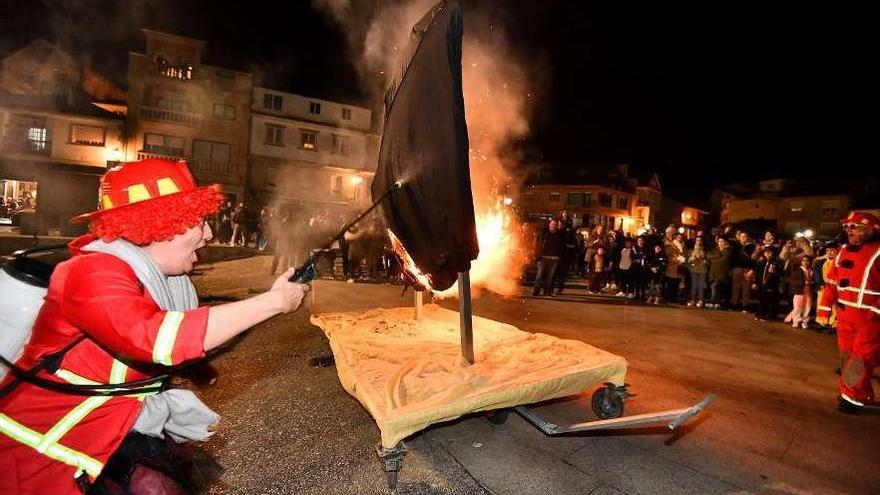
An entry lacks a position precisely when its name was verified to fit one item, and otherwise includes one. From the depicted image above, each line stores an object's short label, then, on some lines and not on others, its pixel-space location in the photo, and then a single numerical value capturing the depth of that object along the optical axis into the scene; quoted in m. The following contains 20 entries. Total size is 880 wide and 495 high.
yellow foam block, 3.09
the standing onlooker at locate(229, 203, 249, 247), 20.73
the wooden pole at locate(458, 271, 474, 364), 3.87
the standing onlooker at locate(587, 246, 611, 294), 12.80
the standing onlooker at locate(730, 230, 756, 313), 11.10
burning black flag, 3.02
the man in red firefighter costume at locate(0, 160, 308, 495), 1.55
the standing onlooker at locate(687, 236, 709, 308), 11.16
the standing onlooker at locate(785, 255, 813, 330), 9.37
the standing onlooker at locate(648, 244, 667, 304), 11.80
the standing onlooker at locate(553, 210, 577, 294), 12.06
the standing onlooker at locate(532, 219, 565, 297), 11.89
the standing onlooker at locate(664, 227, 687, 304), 11.63
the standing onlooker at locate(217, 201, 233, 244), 20.78
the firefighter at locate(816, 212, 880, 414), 4.66
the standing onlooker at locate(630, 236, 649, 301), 11.97
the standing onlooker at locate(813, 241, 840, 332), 8.42
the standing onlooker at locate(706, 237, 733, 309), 10.77
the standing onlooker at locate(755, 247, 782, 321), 10.13
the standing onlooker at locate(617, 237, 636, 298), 12.40
